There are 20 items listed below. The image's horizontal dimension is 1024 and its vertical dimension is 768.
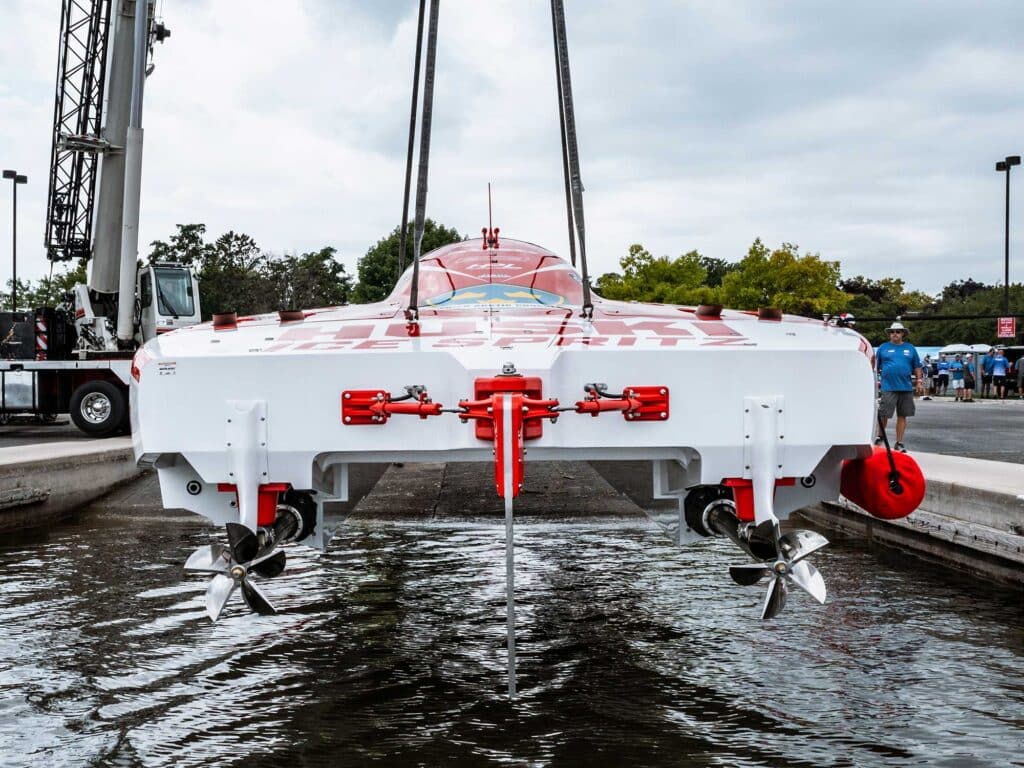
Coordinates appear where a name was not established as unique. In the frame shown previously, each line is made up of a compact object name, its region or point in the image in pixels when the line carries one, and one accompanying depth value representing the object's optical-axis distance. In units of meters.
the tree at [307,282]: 59.88
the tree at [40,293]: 67.04
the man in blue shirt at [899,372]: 12.52
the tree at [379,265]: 60.28
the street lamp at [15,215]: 40.33
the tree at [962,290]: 101.54
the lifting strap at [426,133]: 4.54
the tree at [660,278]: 60.81
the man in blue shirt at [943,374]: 38.62
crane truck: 18.12
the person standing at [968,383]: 30.64
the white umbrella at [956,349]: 35.14
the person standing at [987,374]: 32.62
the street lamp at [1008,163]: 38.30
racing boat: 4.14
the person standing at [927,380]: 38.22
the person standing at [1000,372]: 31.02
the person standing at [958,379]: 30.78
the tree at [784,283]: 60.53
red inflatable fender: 4.55
